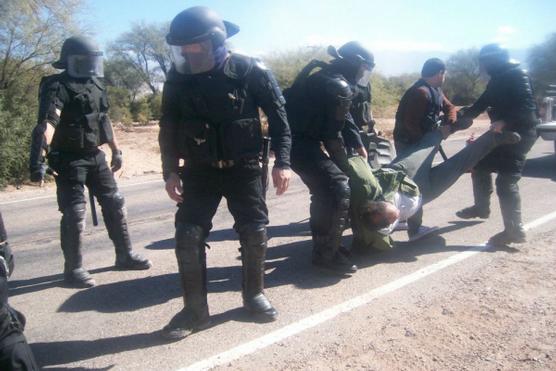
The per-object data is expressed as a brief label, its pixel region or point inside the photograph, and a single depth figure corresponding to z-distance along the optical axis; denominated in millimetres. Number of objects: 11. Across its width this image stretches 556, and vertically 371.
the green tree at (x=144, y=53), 45531
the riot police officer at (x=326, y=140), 4047
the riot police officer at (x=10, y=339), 2303
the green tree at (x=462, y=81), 37406
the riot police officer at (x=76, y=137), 4043
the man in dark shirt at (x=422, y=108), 5473
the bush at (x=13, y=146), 10477
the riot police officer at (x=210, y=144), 3098
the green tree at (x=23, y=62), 10797
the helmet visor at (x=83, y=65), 4059
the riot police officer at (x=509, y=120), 4723
